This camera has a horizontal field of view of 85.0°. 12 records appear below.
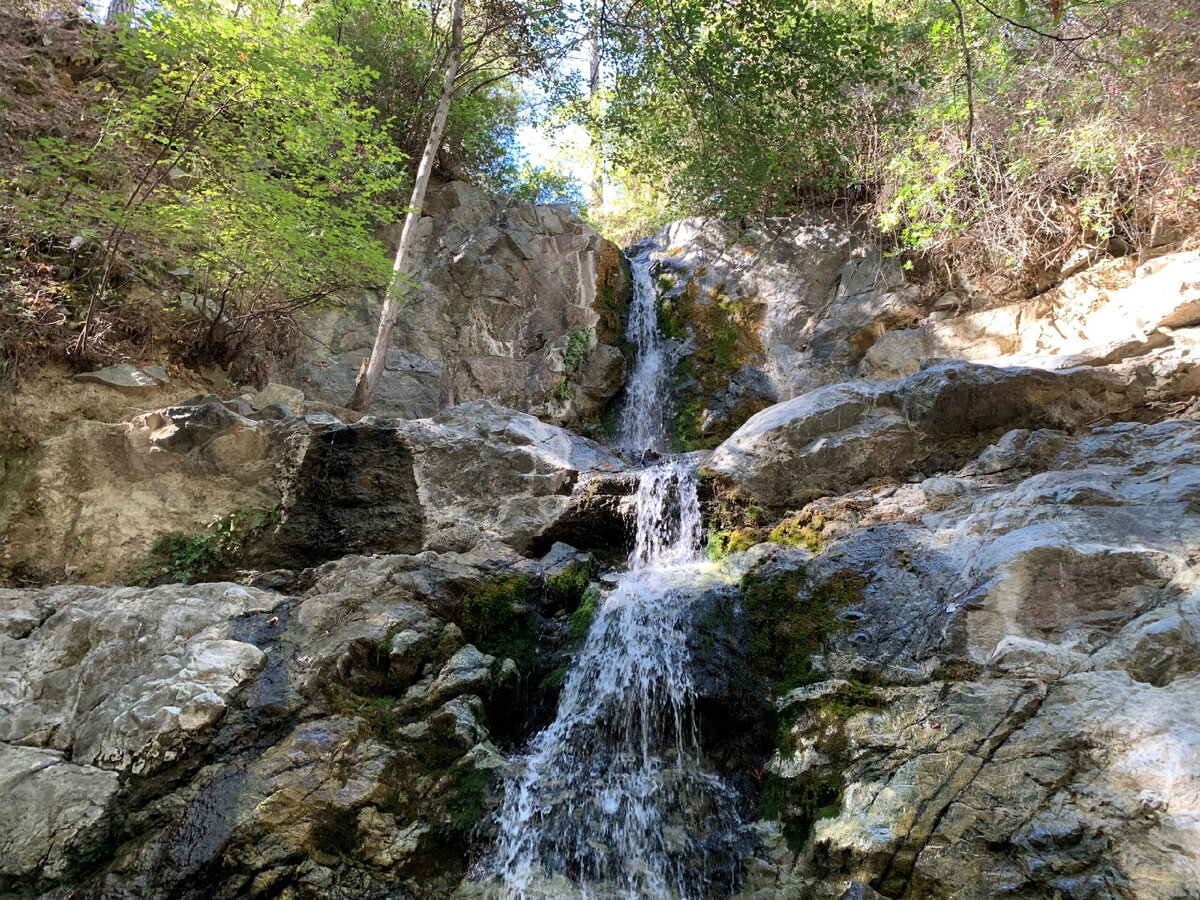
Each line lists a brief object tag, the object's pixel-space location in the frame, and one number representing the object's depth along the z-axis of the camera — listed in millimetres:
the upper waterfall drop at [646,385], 10609
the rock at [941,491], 5547
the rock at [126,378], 7160
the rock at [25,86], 8734
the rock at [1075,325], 6660
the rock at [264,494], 6449
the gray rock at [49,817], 3602
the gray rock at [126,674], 4219
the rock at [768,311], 10531
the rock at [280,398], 8602
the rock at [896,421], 6238
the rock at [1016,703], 2885
